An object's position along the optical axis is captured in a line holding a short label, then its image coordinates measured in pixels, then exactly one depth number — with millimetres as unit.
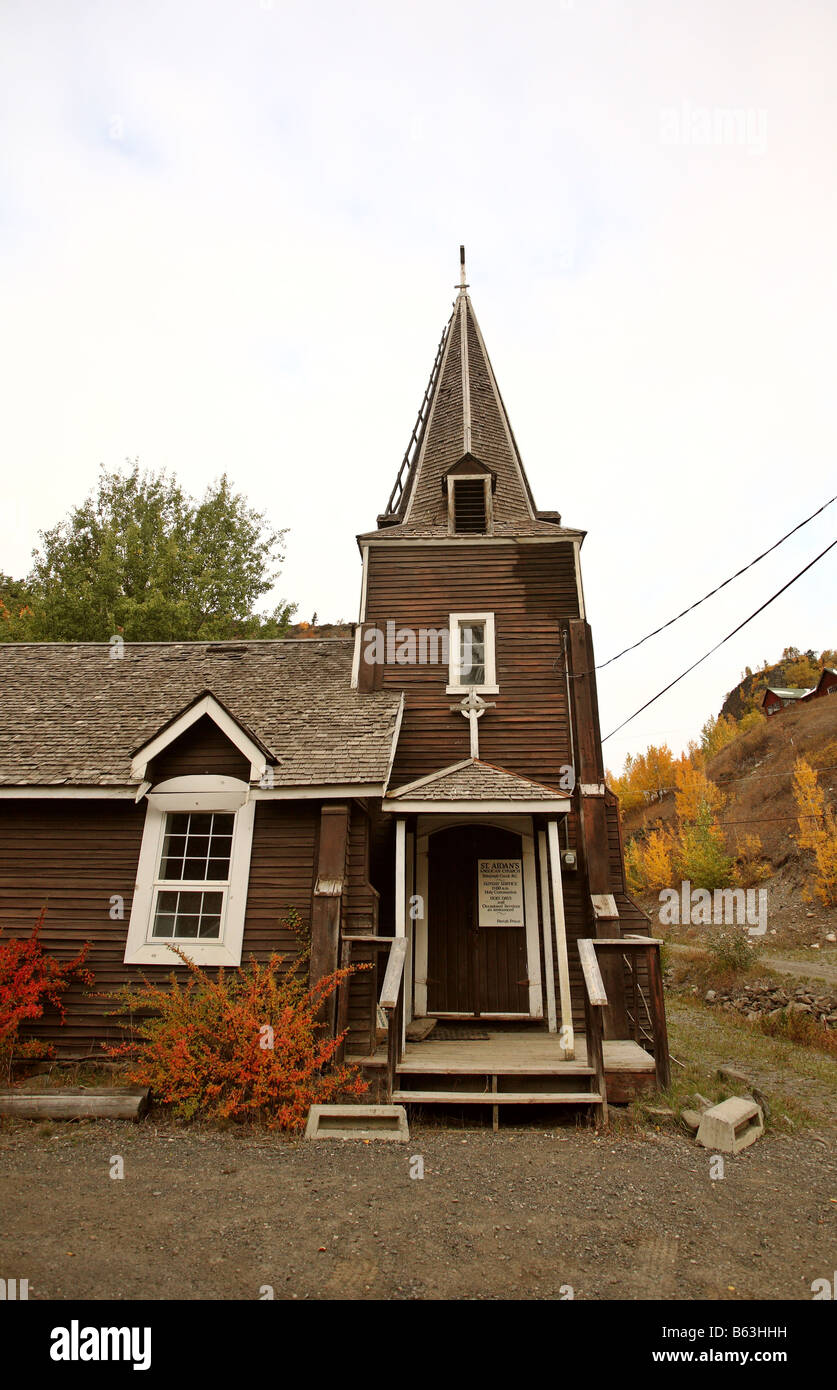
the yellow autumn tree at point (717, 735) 71500
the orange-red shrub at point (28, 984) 8148
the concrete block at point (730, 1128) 6609
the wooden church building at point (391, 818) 8812
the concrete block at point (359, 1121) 6785
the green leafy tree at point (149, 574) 24297
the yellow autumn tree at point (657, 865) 43938
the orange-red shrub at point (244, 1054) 6992
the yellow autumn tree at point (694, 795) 51250
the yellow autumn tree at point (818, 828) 33094
